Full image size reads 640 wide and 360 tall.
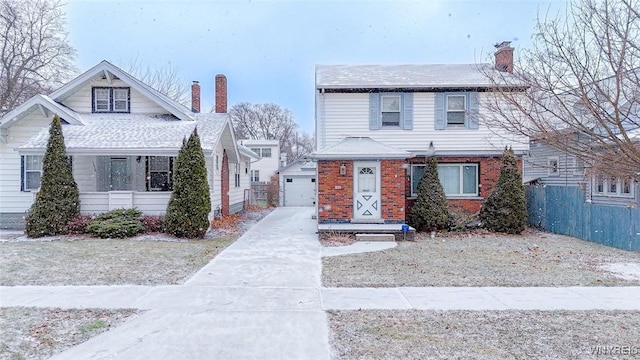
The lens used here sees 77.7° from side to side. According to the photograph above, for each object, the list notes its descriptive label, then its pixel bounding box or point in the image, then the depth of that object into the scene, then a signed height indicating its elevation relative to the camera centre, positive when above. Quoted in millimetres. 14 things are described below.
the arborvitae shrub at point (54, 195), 12469 -478
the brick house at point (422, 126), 15086 +2032
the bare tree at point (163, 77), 33125 +8726
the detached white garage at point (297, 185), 28000 -445
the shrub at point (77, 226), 12790 -1487
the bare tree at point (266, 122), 59406 +8592
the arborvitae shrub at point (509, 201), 13680 -801
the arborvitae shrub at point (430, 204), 13797 -906
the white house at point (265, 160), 35844 +1713
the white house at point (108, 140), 13789 +1399
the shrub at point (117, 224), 12344 -1416
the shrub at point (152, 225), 13141 -1506
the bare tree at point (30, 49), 24891 +8655
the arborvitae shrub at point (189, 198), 12398 -585
